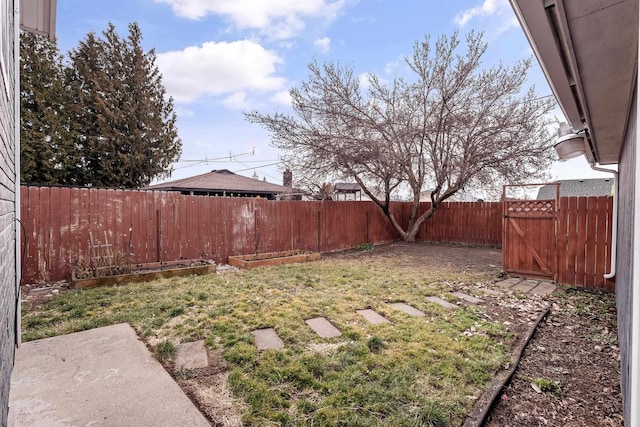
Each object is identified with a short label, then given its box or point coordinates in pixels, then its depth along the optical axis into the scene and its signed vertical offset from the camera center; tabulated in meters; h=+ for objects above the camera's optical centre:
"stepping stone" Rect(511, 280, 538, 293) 4.94 -1.33
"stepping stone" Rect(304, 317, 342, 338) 2.98 -1.29
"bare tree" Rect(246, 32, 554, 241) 8.38 +2.50
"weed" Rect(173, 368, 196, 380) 2.21 -1.29
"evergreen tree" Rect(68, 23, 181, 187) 14.06 +4.54
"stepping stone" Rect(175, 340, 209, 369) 2.38 -1.29
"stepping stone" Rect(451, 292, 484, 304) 4.25 -1.33
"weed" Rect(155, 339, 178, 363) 2.47 -1.27
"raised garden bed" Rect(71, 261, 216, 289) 4.66 -1.24
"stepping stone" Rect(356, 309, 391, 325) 3.36 -1.29
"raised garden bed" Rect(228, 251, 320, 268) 6.60 -1.27
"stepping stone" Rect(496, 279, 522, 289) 5.14 -1.34
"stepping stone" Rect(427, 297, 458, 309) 3.97 -1.31
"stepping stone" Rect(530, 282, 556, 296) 4.77 -1.33
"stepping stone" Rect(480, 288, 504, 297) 4.62 -1.33
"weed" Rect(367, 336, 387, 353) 2.66 -1.26
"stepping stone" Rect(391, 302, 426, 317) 3.63 -1.31
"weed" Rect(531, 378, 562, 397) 2.18 -1.33
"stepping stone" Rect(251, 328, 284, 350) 2.69 -1.28
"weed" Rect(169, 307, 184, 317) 3.44 -1.26
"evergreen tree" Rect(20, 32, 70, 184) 12.38 +3.91
